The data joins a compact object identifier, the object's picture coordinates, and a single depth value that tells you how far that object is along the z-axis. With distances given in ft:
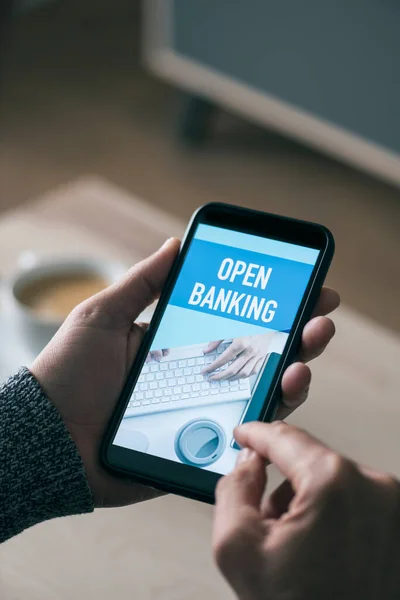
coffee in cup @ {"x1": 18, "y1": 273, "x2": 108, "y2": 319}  2.85
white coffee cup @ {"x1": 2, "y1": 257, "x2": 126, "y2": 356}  2.69
